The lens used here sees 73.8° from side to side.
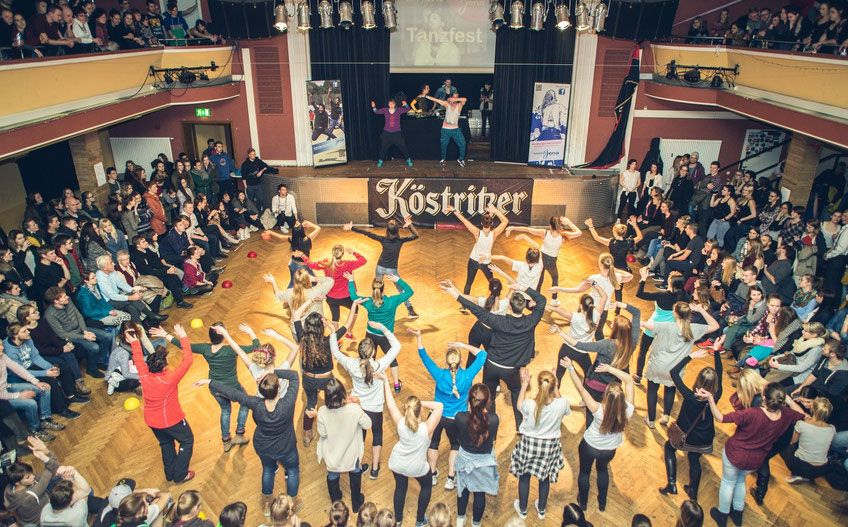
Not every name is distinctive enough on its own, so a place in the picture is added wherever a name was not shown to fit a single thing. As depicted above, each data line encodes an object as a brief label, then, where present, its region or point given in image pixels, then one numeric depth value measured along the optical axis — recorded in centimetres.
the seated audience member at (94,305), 625
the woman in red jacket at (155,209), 872
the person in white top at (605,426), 393
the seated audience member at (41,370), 514
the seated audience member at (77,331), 571
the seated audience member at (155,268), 739
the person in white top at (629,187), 1069
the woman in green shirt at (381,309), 529
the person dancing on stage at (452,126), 1084
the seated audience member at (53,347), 568
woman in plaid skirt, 397
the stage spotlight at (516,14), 977
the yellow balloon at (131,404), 582
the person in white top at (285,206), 981
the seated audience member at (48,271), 619
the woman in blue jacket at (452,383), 421
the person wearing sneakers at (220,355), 464
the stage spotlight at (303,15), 960
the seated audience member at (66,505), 358
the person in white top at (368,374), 430
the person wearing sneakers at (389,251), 668
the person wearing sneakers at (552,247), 706
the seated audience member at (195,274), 790
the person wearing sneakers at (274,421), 401
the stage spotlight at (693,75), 982
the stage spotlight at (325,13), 991
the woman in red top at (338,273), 615
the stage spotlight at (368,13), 993
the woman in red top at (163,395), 437
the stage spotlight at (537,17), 992
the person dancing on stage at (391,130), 1114
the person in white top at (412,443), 375
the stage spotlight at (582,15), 925
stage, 1066
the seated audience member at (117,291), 640
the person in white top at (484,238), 689
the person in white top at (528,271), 621
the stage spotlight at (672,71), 1016
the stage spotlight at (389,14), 1009
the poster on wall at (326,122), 1112
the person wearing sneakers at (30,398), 500
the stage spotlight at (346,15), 1008
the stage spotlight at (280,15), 953
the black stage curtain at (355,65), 1128
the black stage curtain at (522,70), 1111
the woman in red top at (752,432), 404
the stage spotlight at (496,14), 992
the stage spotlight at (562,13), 938
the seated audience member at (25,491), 376
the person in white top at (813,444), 440
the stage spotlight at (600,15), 919
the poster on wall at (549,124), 1134
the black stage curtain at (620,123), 1100
